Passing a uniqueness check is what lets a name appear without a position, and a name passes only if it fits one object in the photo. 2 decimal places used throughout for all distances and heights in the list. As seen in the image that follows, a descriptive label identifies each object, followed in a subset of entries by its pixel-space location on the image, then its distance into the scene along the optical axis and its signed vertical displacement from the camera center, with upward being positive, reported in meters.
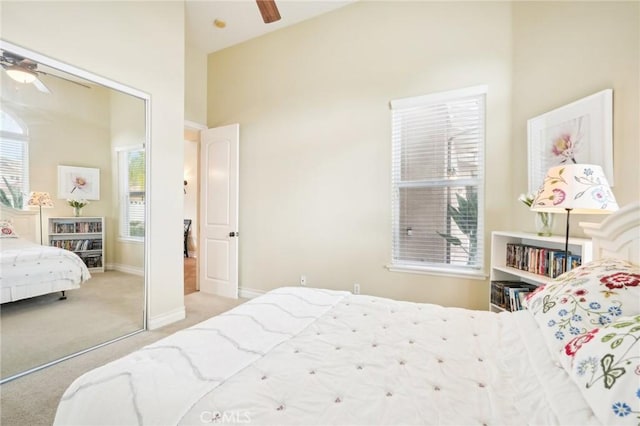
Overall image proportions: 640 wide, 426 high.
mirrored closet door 2.01 -0.02
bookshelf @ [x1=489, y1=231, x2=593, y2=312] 1.97 -0.35
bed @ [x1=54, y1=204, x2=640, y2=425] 0.77 -0.56
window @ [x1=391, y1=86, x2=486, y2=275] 2.70 +0.28
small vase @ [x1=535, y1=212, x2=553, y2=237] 2.12 -0.09
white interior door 3.78 -0.02
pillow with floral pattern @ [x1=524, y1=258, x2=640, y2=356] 0.96 -0.33
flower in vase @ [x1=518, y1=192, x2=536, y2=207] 2.21 +0.10
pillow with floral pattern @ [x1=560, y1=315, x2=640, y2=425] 0.64 -0.40
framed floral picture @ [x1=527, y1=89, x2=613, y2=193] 1.79 +0.53
